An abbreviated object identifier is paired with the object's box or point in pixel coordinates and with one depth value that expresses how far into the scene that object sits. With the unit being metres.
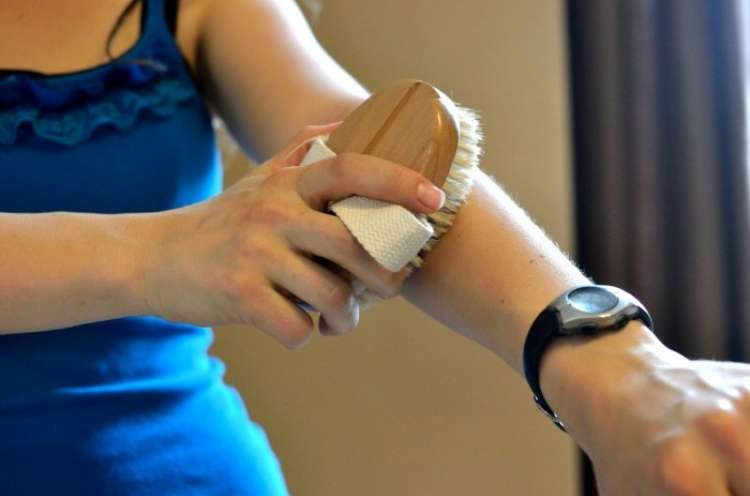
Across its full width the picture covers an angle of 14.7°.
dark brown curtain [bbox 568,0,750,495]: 2.60
